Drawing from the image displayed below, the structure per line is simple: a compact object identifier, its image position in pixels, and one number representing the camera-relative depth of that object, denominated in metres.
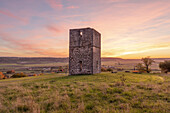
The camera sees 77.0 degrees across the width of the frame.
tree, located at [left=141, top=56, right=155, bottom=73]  30.60
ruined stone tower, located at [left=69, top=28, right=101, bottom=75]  18.27
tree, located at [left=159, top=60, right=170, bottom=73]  31.55
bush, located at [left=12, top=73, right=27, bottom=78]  40.96
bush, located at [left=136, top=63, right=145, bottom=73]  32.47
